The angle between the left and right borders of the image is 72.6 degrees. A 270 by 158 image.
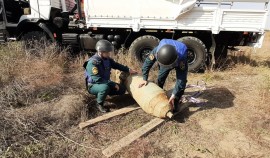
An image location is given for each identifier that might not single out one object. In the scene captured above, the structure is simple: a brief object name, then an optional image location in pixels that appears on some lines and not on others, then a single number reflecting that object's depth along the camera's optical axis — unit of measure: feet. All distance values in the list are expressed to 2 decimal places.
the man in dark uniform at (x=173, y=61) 8.78
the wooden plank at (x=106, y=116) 9.10
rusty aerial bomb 9.42
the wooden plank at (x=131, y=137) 7.80
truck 14.98
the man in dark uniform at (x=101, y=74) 10.08
